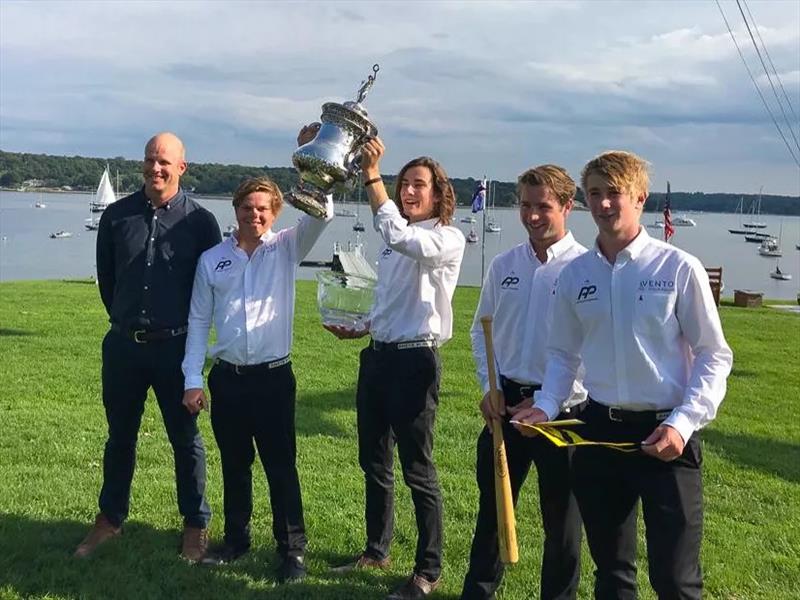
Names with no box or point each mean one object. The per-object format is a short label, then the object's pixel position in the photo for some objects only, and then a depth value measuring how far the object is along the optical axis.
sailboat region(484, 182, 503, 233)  95.88
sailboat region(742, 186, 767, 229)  150.18
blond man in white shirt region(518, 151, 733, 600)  3.05
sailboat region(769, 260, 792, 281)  56.12
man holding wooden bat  3.80
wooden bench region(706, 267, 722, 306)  25.65
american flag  25.90
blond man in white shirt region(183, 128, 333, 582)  4.45
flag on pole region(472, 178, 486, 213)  28.31
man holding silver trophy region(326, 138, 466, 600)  4.32
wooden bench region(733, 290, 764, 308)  27.47
